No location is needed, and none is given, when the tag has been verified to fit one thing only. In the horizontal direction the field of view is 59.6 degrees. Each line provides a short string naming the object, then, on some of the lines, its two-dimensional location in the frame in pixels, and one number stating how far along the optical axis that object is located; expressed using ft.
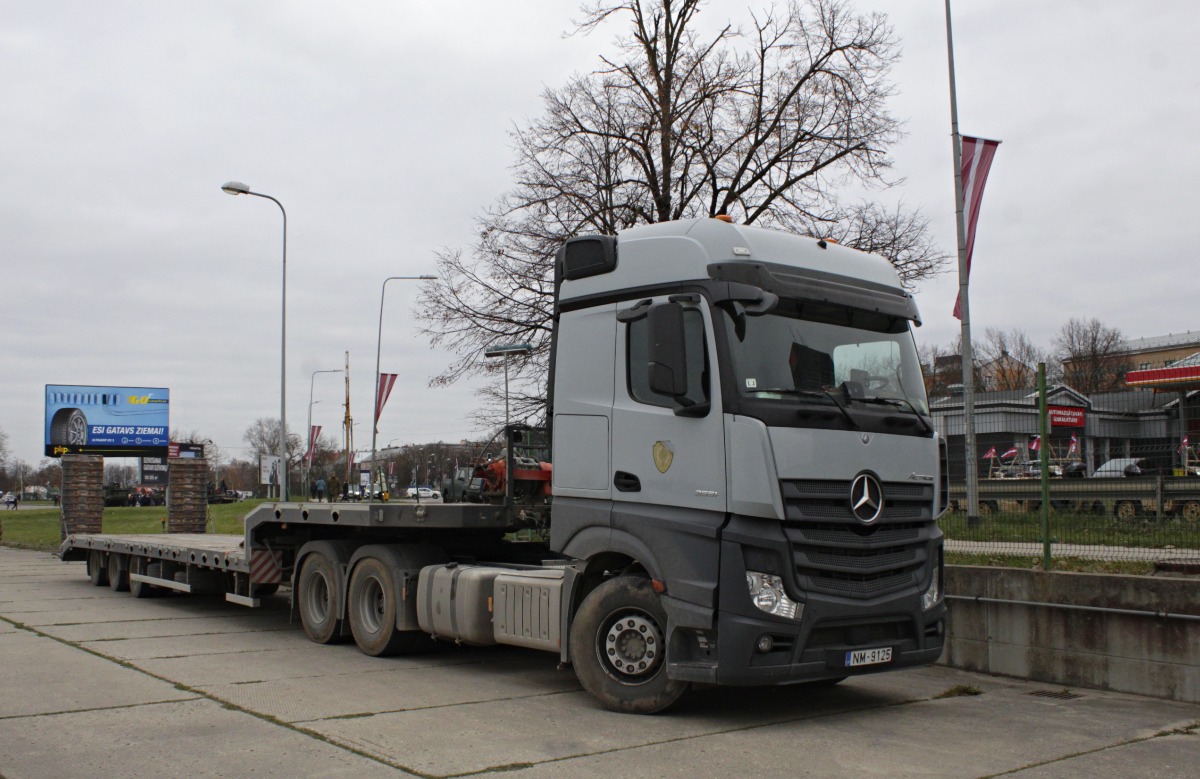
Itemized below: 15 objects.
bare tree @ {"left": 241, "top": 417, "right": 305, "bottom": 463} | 311.88
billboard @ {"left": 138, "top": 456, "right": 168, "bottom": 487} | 233.43
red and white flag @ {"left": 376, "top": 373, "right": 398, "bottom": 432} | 85.97
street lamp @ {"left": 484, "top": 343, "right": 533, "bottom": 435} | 60.45
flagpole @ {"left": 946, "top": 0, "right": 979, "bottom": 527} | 60.93
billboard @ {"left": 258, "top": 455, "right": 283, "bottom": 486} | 127.13
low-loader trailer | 21.93
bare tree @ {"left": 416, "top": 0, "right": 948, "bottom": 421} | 71.36
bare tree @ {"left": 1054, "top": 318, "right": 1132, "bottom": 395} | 210.38
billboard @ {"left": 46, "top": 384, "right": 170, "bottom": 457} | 126.00
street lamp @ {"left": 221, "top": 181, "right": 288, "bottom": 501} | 92.02
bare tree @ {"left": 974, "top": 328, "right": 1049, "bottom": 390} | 218.79
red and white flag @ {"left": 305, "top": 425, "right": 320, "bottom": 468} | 118.87
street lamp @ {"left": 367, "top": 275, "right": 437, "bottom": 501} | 83.43
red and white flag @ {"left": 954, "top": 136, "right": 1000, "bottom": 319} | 58.39
